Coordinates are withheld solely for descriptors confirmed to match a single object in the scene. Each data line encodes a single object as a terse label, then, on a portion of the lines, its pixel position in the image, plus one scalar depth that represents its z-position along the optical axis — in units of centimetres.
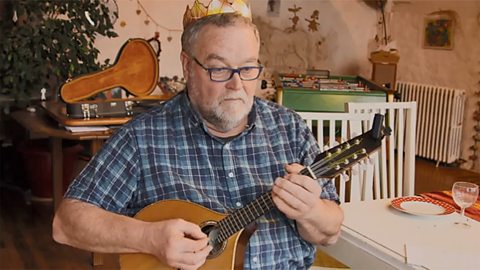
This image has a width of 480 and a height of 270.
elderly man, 140
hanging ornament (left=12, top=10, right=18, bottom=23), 363
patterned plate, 170
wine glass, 167
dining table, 139
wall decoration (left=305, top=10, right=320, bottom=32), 534
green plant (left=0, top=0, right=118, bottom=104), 351
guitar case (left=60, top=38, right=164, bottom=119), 302
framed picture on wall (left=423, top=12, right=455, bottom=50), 502
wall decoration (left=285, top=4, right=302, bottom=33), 525
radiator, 488
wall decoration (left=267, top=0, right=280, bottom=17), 511
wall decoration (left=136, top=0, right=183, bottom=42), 454
